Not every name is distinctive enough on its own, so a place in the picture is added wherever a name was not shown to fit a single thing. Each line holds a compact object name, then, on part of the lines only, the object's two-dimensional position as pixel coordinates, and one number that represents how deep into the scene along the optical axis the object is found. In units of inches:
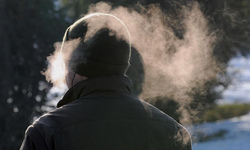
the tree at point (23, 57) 504.4
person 127.4
